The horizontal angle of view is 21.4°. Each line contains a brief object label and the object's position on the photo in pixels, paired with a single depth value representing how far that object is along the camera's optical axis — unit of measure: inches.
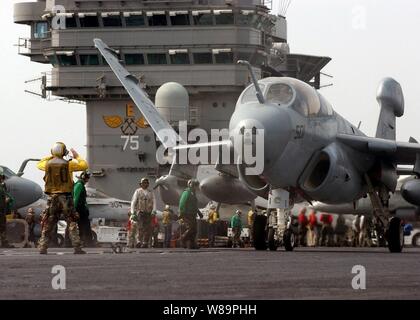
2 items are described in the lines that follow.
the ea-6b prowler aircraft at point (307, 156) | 940.0
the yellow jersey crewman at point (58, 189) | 832.9
